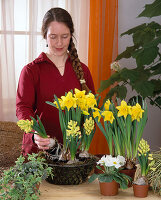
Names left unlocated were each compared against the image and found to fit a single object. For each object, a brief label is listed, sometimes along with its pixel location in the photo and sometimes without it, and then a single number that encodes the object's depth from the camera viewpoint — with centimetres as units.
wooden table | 143
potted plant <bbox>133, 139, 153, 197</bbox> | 144
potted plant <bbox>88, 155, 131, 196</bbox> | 144
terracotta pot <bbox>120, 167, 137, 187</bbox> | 152
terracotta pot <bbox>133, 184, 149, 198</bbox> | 144
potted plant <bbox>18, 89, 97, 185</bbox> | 150
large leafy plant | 246
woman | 200
